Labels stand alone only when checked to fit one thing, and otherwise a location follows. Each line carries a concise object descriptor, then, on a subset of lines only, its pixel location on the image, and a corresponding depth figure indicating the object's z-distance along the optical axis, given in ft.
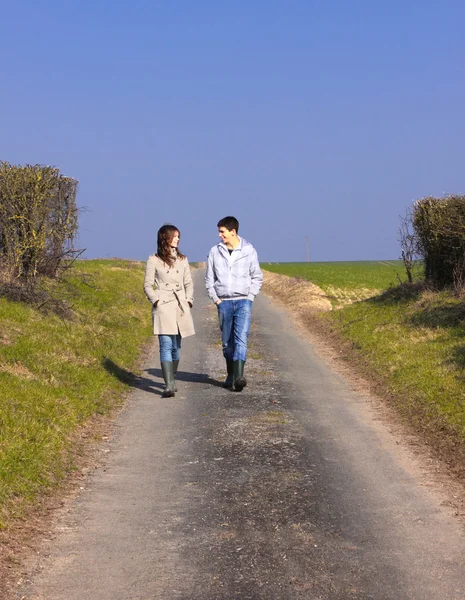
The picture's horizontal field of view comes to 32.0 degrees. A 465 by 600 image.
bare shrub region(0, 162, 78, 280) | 62.08
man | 38.86
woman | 37.99
